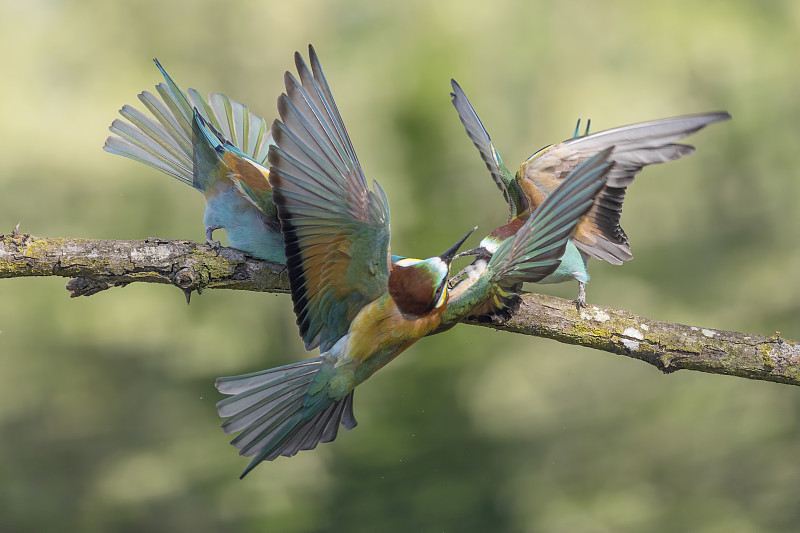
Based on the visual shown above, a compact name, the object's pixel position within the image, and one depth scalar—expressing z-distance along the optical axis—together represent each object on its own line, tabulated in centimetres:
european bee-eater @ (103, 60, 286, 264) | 1026
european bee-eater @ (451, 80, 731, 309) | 1031
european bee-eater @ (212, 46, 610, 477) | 1016
